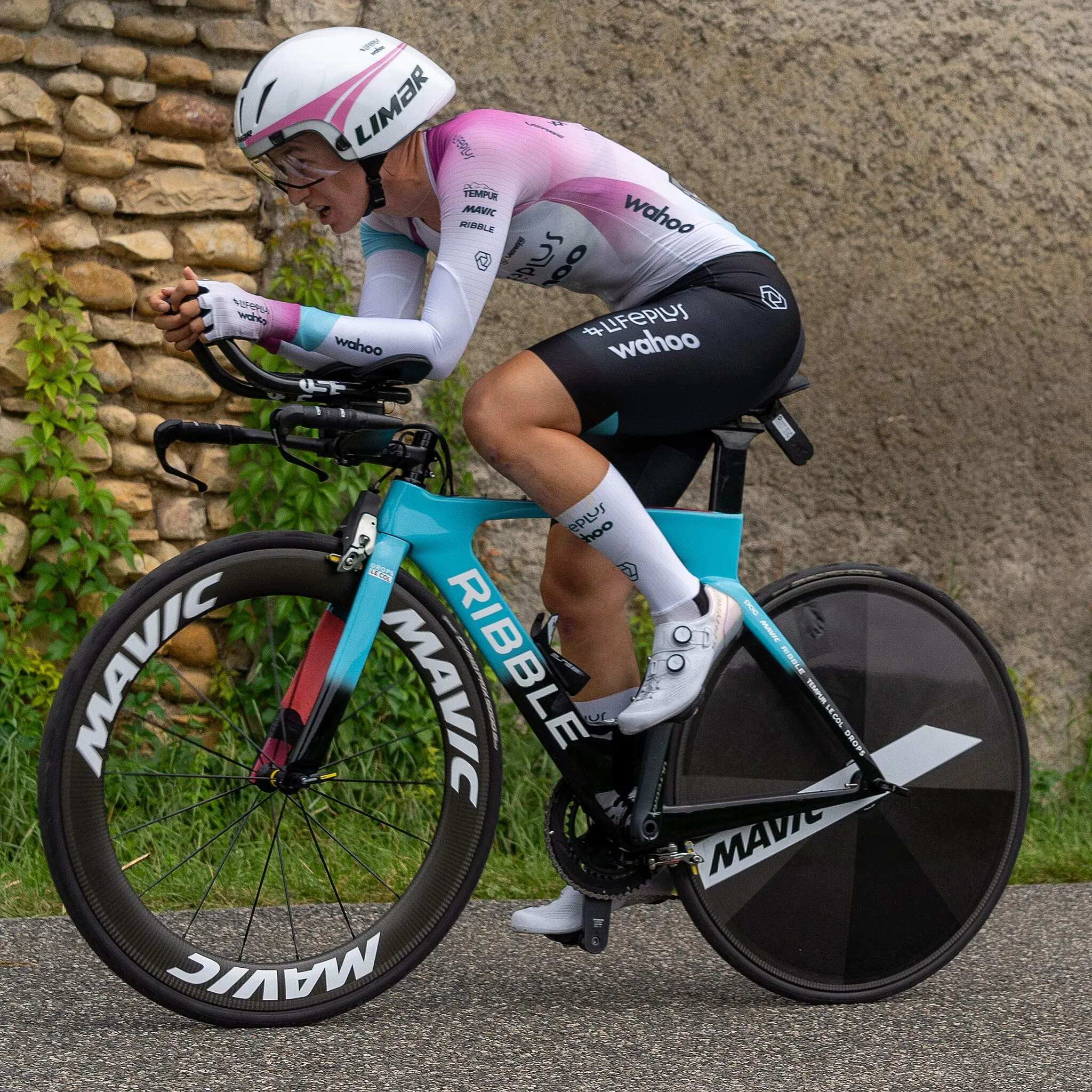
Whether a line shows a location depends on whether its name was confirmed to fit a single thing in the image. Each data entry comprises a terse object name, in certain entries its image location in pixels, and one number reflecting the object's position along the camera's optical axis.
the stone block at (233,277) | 8.60
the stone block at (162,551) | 8.59
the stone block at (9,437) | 8.19
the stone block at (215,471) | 8.67
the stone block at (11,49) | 8.06
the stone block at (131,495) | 8.46
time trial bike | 4.59
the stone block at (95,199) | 8.30
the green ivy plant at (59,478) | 8.12
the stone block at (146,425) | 8.54
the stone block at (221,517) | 8.68
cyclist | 4.76
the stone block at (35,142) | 8.14
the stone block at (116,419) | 8.41
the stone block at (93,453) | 8.28
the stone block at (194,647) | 8.41
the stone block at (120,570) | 8.34
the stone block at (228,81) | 8.53
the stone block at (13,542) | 8.16
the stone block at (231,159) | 8.64
